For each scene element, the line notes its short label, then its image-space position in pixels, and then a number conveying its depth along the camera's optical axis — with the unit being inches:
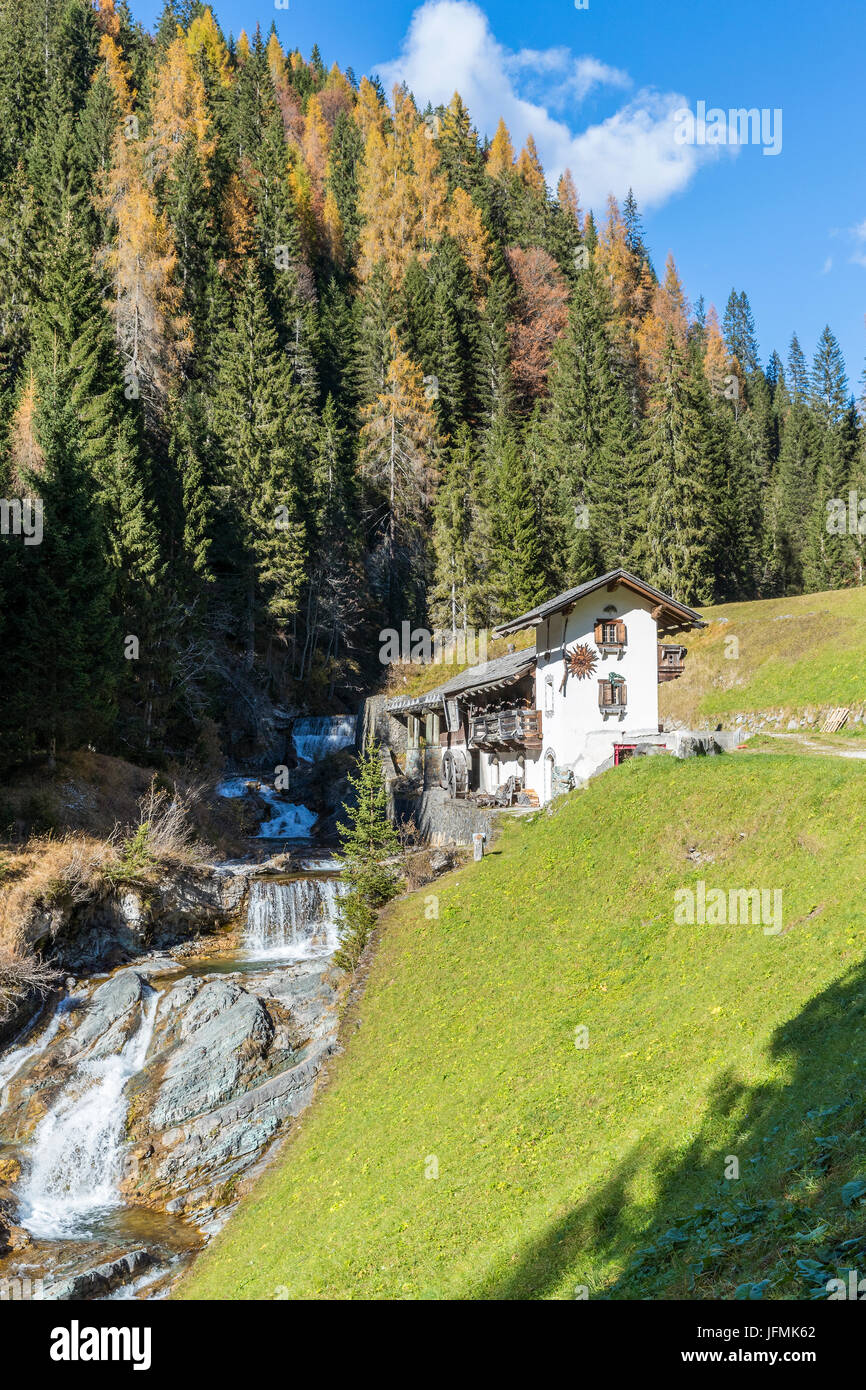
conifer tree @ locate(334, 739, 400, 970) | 1009.5
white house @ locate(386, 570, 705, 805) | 1323.8
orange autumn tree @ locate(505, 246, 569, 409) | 2913.4
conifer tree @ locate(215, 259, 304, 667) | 2208.4
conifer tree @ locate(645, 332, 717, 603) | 2274.9
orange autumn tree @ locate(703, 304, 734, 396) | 3636.8
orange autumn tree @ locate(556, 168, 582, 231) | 3602.4
